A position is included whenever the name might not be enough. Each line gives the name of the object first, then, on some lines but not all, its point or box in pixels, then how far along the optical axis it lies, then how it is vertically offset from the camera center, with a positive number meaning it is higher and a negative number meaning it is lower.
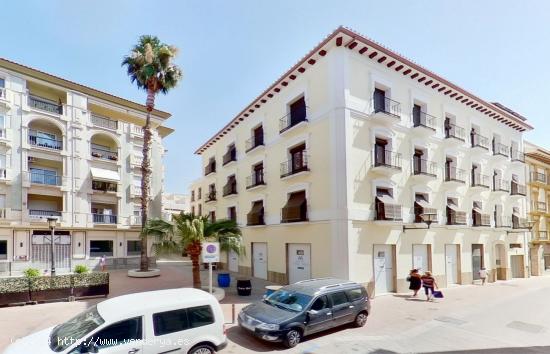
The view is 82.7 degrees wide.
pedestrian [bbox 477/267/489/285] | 22.09 -5.61
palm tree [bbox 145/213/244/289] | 15.32 -1.76
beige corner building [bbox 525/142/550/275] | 30.45 -0.93
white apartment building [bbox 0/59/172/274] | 23.86 +2.60
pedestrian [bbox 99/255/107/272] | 26.57 -5.28
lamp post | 17.06 -1.09
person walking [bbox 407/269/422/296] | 16.81 -4.57
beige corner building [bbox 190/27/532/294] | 17.02 +1.44
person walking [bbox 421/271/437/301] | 16.41 -4.64
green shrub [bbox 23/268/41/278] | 16.59 -3.73
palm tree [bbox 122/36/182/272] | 23.84 +10.00
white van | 6.66 -2.95
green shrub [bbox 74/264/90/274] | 20.08 -4.34
